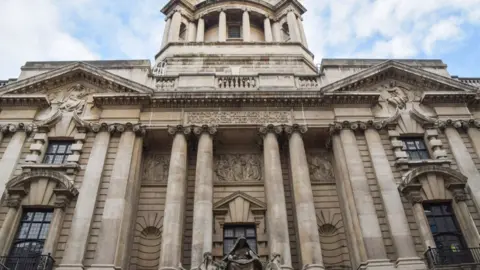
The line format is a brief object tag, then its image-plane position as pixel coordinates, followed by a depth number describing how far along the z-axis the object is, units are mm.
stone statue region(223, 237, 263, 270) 13789
